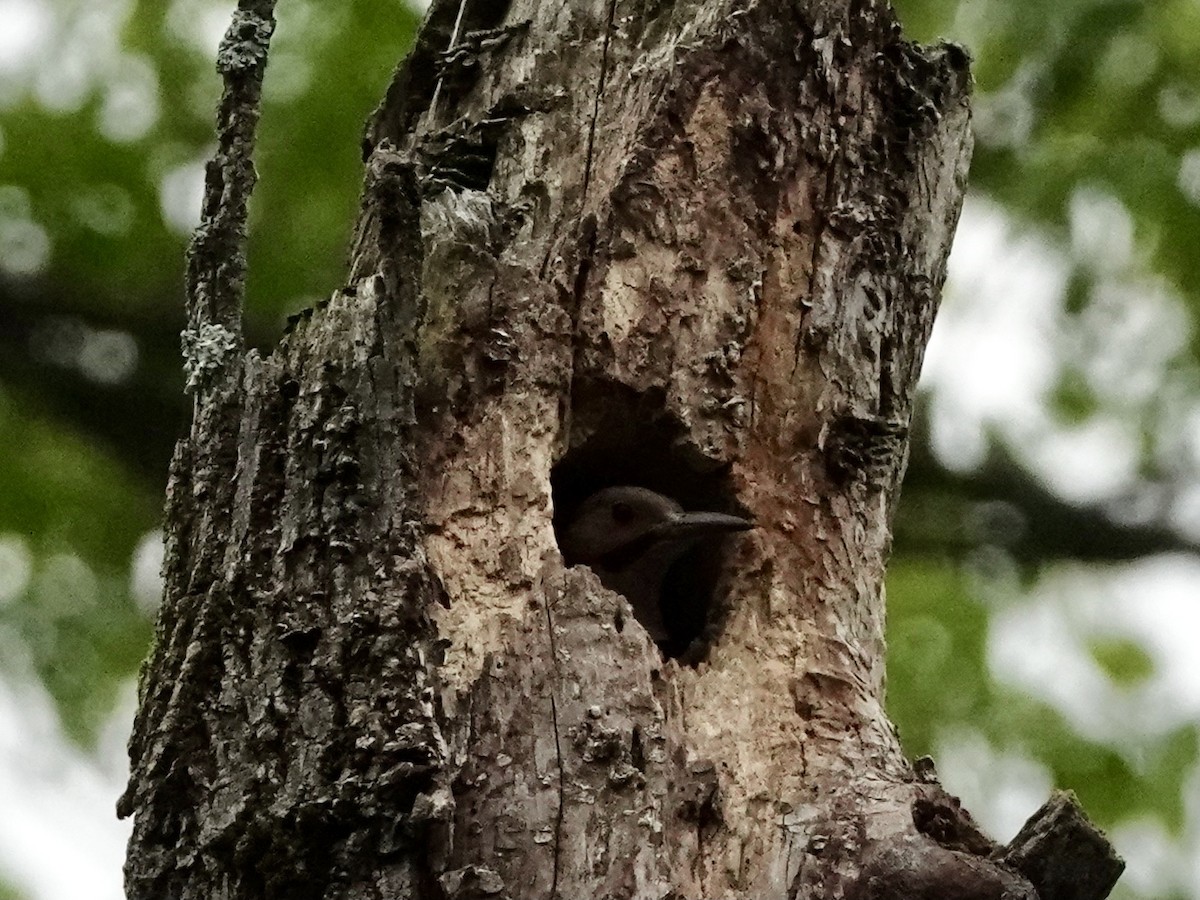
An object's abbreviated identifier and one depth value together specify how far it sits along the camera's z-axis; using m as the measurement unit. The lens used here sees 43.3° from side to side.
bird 3.90
